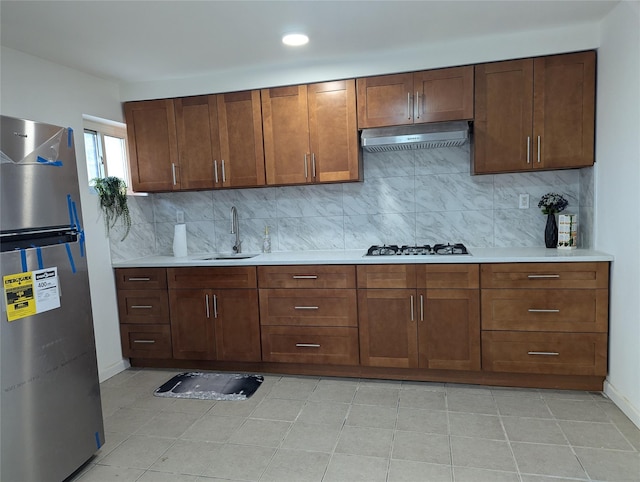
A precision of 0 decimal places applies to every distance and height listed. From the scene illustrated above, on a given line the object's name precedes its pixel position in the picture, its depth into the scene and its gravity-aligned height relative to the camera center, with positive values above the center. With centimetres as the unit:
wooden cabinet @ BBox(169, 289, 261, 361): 312 -87
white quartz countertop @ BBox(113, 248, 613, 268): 260 -37
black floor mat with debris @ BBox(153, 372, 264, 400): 285 -126
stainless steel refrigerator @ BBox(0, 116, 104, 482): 164 -41
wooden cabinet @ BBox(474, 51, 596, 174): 269 +57
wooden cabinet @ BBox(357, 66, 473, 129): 284 +75
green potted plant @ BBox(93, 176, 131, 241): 316 +13
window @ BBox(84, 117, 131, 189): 326 +55
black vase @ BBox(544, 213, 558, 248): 299 -23
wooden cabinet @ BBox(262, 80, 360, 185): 304 +56
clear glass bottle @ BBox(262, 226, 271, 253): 353 -28
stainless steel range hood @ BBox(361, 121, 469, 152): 274 +46
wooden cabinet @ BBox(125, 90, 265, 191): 321 +56
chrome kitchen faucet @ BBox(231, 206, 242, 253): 358 -15
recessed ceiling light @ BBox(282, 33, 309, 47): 253 +106
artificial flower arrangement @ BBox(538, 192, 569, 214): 294 -3
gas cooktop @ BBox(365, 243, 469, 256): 291 -33
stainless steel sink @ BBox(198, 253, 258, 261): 339 -38
